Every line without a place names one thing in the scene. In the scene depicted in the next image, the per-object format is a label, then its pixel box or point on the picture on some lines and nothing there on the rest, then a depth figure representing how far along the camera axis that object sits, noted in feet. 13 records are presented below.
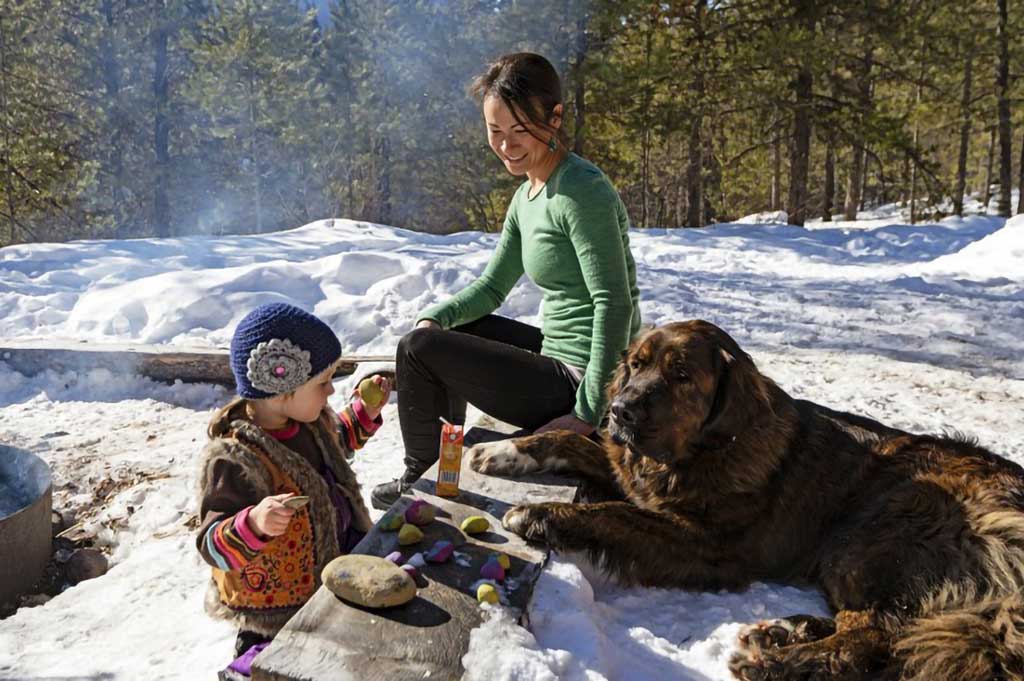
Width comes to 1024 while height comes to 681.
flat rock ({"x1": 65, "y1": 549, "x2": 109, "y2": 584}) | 11.69
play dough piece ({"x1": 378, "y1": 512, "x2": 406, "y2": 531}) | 7.77
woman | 9.68
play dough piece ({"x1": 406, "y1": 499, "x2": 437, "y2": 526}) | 7.97
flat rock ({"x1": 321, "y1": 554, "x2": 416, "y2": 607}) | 6.25
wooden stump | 5.57
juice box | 8.54
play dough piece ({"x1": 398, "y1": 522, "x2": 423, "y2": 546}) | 7.51
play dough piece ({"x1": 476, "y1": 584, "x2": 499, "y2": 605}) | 6.56
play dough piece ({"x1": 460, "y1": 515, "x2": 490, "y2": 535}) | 7.92
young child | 6.88
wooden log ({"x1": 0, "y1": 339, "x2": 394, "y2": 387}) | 18.84
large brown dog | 6.98
